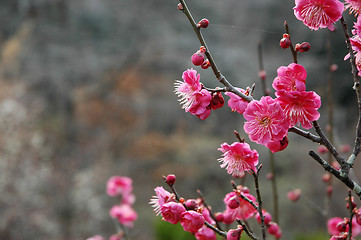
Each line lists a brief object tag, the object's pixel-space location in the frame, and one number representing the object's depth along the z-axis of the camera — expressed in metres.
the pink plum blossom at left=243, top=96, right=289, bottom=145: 0.95
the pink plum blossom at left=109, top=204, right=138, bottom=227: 1.42
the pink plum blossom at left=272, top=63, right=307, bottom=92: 0.95
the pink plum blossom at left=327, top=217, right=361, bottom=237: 1.08
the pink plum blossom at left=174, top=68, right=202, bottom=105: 0.98
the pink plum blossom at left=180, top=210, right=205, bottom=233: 0.97
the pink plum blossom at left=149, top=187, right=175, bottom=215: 0.99
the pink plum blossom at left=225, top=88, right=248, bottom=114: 0.97
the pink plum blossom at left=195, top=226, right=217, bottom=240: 1.00
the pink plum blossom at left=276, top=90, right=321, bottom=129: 0.95
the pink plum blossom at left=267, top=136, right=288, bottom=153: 0.96
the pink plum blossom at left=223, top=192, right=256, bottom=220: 1.03
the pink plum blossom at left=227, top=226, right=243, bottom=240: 0.98
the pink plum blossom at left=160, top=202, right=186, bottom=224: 0.98
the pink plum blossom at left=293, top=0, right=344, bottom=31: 0.96
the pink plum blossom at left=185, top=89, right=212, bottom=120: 0.97
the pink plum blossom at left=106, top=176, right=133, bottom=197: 1.56
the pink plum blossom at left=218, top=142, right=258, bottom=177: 0.98
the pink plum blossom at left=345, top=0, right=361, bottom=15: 0.96
